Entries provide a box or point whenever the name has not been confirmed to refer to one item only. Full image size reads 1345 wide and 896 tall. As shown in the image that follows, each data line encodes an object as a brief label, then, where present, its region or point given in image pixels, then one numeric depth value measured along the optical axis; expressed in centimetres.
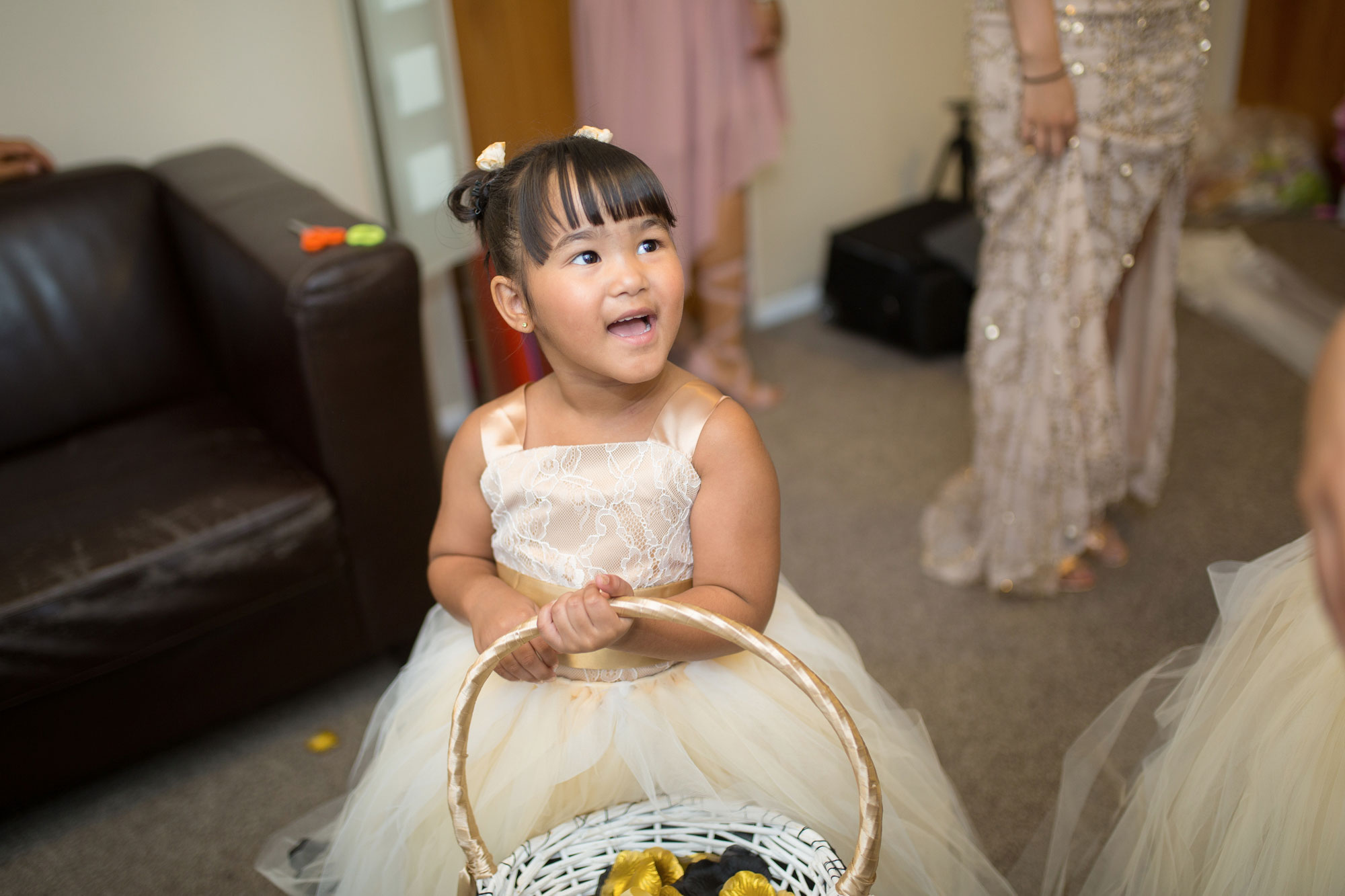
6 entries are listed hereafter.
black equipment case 277
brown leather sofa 148
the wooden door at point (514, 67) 233
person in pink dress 237
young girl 101
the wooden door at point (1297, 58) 348
